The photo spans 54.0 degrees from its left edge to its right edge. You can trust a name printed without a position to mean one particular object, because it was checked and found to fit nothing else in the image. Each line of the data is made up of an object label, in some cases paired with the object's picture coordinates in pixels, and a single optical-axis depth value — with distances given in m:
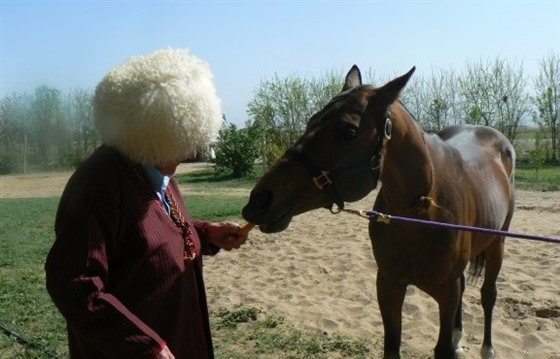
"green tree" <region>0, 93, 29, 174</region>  25.73
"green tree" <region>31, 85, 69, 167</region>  23.81
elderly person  1.45
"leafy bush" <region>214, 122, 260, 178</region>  20.11
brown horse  2.32
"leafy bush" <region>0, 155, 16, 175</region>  26.58
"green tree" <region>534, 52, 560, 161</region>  21.88
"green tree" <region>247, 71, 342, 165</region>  21.72
